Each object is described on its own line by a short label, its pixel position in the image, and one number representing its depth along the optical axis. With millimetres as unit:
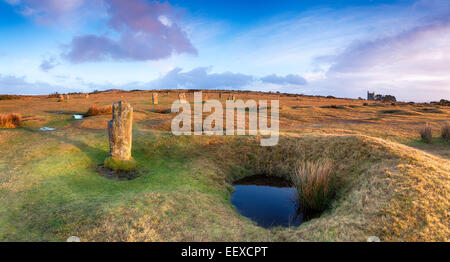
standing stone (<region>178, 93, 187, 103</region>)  39188
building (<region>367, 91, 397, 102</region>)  87644
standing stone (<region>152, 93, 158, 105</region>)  38547
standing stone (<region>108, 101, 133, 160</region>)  11148
